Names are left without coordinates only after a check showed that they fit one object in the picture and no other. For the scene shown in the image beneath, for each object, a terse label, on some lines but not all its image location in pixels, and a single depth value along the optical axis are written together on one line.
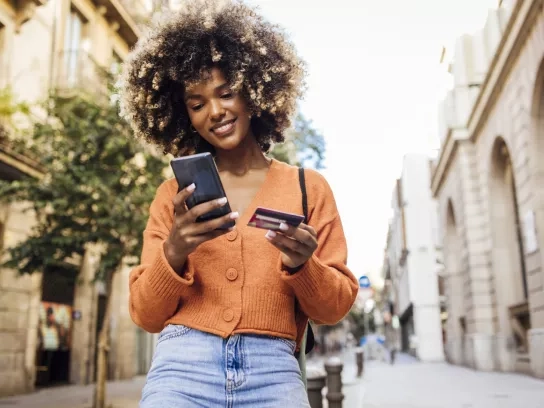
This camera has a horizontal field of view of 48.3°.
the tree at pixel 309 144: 17.91
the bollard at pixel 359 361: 17.97
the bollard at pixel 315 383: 5.84
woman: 1.74
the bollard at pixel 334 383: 6.69
